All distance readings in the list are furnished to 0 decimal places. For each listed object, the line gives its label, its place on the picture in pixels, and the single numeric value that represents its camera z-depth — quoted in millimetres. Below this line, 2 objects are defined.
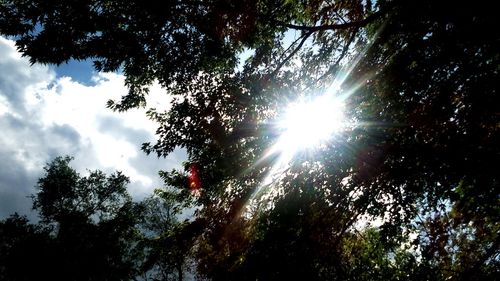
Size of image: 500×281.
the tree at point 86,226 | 24078
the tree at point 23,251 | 23000
